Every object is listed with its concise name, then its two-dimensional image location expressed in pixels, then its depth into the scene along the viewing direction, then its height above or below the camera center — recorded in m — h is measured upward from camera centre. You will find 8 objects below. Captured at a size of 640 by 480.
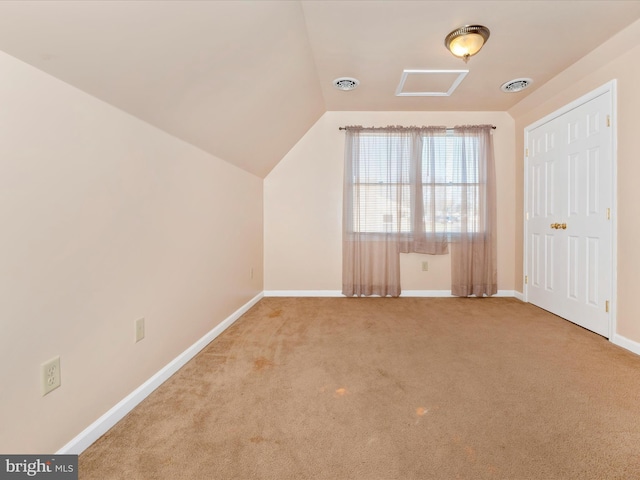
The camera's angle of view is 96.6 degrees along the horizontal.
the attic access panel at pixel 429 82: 2.70 +1.58
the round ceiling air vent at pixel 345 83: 2.82 +1.59
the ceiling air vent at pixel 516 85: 2.83 +1.57
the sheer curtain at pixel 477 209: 3.60 +0.37
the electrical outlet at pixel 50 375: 1.06 -0.51
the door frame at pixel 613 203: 2.29 +0.28
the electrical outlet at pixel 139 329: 1.54 -0.49
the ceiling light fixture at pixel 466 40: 2.02 +1.45
